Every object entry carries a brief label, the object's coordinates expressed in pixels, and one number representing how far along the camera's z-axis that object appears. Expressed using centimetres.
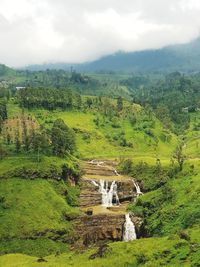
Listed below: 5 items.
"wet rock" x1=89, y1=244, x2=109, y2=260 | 8451
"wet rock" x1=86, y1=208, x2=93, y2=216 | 12125
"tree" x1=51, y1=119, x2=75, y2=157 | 14304
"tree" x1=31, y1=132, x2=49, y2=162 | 13875
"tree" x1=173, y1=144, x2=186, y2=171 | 13214
